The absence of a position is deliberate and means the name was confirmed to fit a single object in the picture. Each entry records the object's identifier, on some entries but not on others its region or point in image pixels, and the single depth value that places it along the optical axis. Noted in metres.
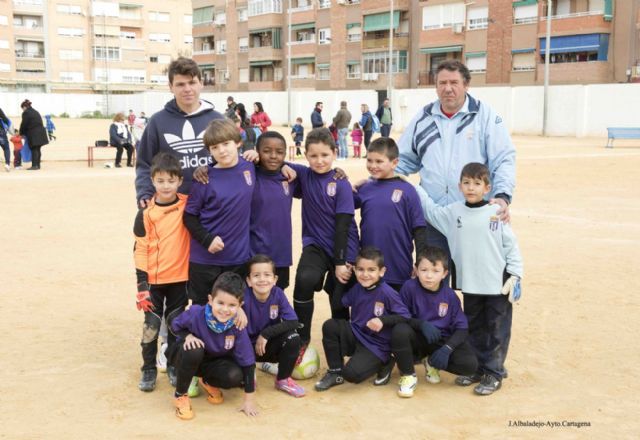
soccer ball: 5.21
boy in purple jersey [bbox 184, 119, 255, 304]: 4.83
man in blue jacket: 5.11
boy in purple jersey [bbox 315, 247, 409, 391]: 4.94
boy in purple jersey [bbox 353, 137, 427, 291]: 5.18
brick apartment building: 42.41
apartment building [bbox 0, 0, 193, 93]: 77.88
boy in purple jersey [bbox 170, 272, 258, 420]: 4.47
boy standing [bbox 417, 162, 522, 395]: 4.90
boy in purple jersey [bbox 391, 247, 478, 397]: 4.87
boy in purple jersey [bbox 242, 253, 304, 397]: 4.80
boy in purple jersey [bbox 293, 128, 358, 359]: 5.13
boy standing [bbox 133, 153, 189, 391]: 4.82
